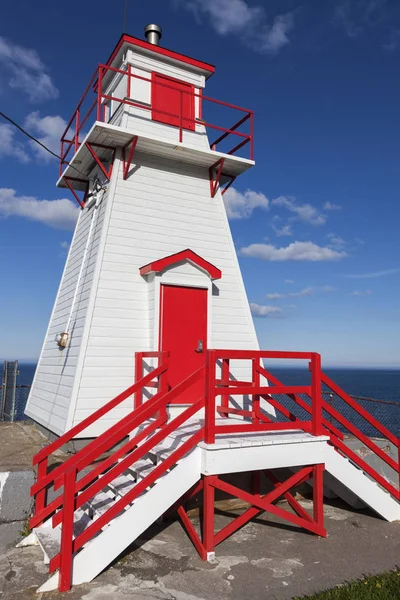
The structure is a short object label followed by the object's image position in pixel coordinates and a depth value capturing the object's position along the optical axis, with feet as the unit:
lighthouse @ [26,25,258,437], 28.86
